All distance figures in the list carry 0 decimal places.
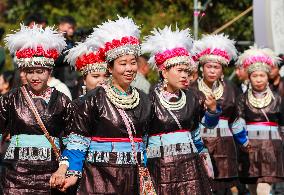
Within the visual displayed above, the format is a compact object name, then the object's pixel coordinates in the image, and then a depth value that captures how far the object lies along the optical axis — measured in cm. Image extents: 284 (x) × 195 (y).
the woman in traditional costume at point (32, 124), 774
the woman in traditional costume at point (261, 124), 1123
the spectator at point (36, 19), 1205
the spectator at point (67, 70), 1198
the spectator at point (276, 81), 1240
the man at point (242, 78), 1239
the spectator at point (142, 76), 1167
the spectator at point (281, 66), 1239
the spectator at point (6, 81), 1161
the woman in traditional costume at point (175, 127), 827
